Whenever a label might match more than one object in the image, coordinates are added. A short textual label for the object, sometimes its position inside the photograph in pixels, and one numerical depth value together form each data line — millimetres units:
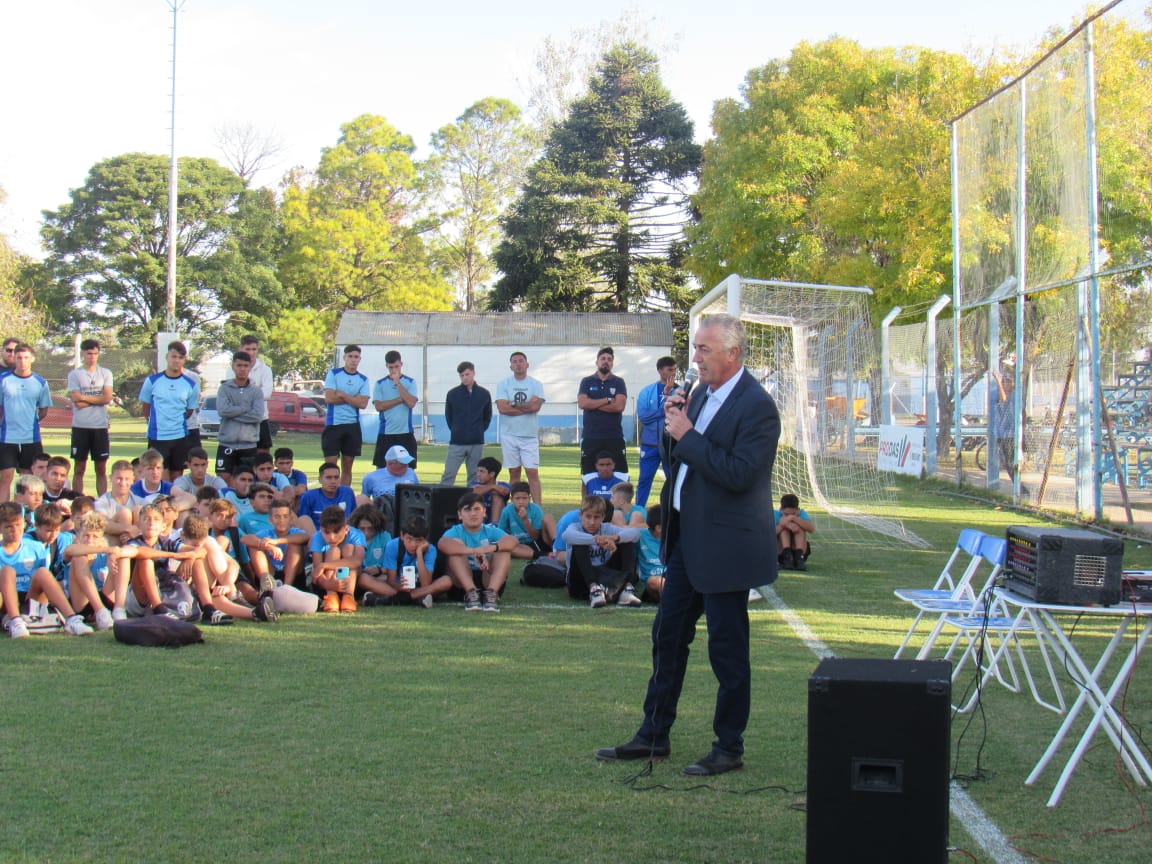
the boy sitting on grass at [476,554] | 9156
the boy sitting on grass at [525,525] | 10992
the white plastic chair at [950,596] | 6137
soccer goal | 14859
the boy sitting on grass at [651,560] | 9273
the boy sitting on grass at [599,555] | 9375
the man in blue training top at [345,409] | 12789
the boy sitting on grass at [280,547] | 9031
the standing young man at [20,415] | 11766
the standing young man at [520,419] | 13102
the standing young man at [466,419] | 13109
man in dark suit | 4781
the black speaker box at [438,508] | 9820
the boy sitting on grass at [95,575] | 8055
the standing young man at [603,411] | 12633
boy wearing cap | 11320
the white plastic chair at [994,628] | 5742
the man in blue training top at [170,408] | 11742
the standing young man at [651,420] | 11648
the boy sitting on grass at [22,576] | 7793
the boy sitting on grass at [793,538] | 11031
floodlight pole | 38875
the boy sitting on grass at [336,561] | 9016
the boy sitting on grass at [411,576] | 9234
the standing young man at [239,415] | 11812
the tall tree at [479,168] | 56031
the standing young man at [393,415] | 13133
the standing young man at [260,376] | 11875
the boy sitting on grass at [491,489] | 11445
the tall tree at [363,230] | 53375
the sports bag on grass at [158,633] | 7520
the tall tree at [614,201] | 47031
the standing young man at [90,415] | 12266
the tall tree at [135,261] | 54031
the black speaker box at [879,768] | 3551
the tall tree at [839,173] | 26516
